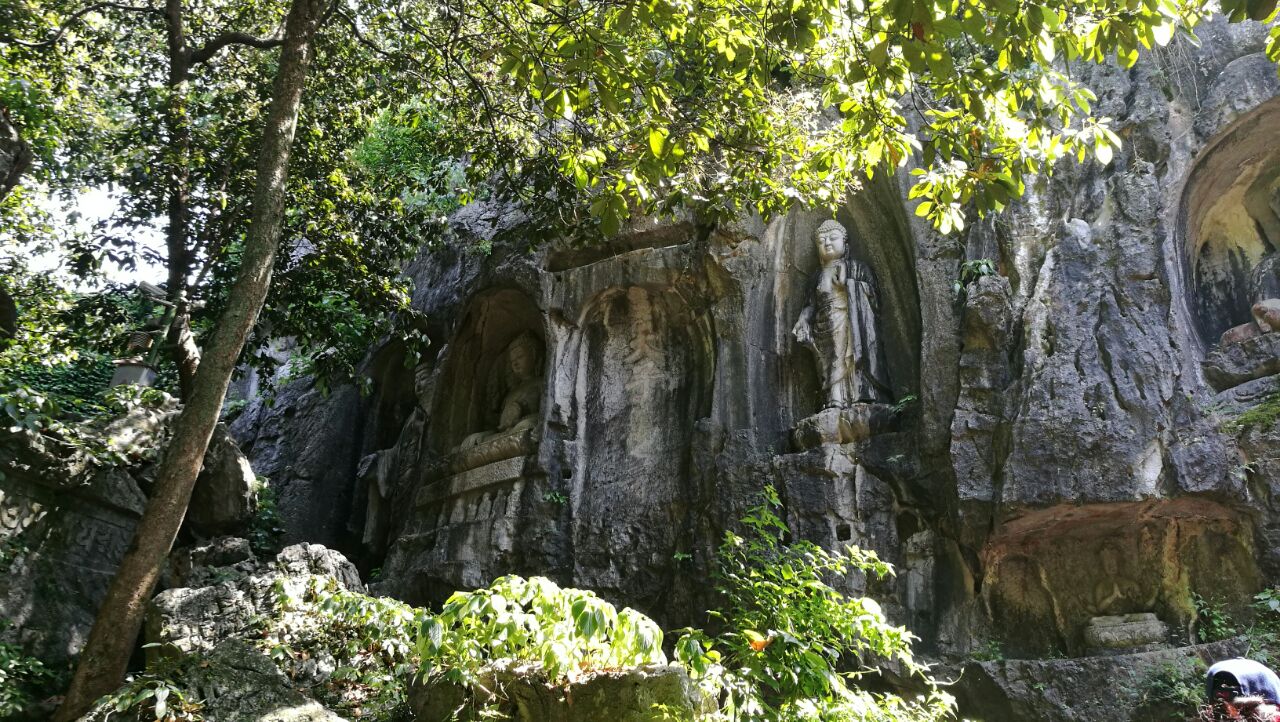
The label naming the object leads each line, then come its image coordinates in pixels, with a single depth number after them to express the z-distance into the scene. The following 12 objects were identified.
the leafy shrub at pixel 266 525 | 11.79
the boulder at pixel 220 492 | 9.88
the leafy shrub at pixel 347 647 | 5.19
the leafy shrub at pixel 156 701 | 4.38
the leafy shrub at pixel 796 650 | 4.33
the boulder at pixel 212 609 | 6.04
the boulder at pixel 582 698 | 3.96
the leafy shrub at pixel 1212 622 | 7.46
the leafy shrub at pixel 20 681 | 6.41
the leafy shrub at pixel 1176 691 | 6.95
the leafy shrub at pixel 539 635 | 4.12
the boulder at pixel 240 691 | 4.54
